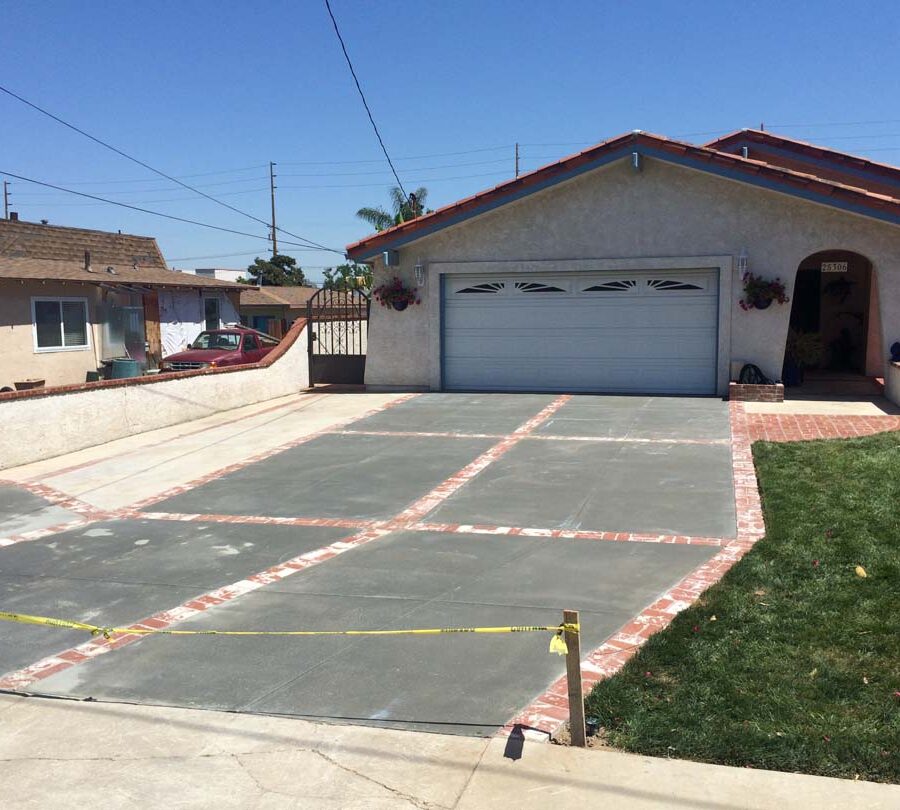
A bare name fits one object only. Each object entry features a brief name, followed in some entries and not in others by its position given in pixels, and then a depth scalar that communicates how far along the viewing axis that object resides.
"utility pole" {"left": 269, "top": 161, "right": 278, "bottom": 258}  62.51
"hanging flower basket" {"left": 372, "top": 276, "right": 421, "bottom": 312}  18.11
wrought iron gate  19.95
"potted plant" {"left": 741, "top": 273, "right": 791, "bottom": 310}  15.66
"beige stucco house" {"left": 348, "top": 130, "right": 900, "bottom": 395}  15.55
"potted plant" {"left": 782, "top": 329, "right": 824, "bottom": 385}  17.55
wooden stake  4.43
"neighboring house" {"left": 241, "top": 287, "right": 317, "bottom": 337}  41.59
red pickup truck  20.16
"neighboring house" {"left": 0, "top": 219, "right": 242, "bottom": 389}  21.11
